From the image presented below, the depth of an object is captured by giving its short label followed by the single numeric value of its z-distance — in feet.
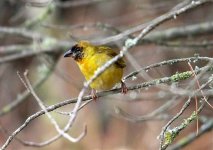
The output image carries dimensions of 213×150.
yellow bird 25.73
